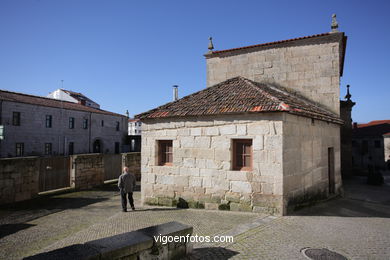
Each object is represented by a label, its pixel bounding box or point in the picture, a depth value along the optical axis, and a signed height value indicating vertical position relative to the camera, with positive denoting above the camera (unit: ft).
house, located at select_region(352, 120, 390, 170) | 114.73 -2.12
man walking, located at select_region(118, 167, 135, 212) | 26.00 -5.13
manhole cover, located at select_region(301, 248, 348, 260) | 13.82 -7.03
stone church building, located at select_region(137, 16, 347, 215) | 22.39 -0.29
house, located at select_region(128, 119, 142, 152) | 123.00 -0.84
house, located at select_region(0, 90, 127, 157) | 76.23 +5.87
